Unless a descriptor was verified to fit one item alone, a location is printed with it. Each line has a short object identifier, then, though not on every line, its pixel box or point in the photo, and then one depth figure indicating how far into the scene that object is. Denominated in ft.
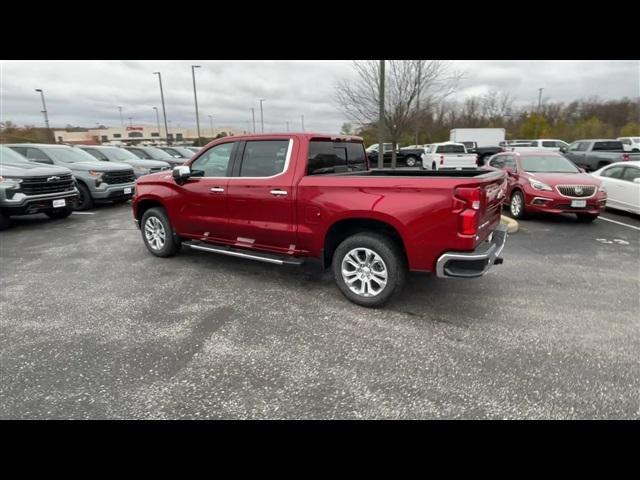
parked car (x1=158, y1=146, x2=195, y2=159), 61.03
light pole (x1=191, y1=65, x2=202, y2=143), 84.79
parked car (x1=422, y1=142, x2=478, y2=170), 53.52
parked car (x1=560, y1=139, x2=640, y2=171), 48.49
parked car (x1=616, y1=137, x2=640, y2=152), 65.89
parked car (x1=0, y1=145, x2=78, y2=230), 24.44
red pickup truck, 10.79
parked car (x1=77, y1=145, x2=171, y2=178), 41.14
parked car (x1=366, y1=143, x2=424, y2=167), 82.56
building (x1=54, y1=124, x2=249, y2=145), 246.72
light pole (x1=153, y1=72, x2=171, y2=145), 99.20
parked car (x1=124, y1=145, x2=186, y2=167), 53.31
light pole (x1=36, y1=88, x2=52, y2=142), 145.23
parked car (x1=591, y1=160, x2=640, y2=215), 26.78
